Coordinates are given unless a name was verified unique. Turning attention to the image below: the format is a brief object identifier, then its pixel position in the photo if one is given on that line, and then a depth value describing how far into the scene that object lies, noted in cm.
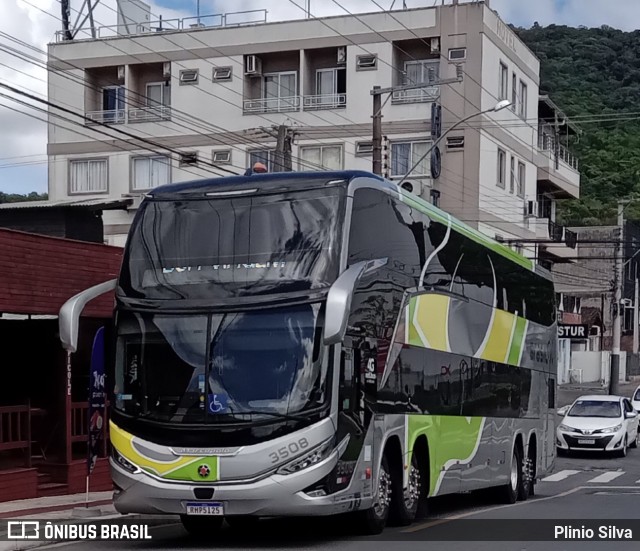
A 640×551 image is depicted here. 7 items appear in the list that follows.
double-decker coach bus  1279
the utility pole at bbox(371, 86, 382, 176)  2730
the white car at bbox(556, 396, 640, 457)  3419
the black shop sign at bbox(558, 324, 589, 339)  5012
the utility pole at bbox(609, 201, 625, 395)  5212
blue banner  1580
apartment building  4288
